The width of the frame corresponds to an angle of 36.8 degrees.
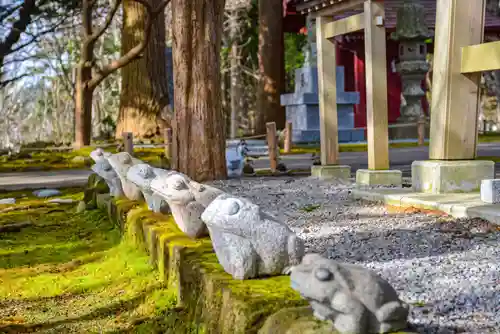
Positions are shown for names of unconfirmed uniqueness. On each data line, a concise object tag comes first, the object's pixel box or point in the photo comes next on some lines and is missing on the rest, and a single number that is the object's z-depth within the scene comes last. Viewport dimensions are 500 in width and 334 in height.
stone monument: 19.41
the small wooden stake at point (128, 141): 12.65
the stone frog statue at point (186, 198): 5.27
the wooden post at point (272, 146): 11.85
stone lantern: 18.05
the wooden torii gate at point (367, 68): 8.69
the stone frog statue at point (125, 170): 8.15
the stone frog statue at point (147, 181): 6.69
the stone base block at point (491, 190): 6.48
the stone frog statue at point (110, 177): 8.73
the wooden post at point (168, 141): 12.93
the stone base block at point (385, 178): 8.83
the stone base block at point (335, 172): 10.23
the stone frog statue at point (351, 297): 2.85
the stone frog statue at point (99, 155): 9.20
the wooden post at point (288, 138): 17.16
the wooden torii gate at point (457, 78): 7.13
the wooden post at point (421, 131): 18.66
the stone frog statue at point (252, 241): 3.90
